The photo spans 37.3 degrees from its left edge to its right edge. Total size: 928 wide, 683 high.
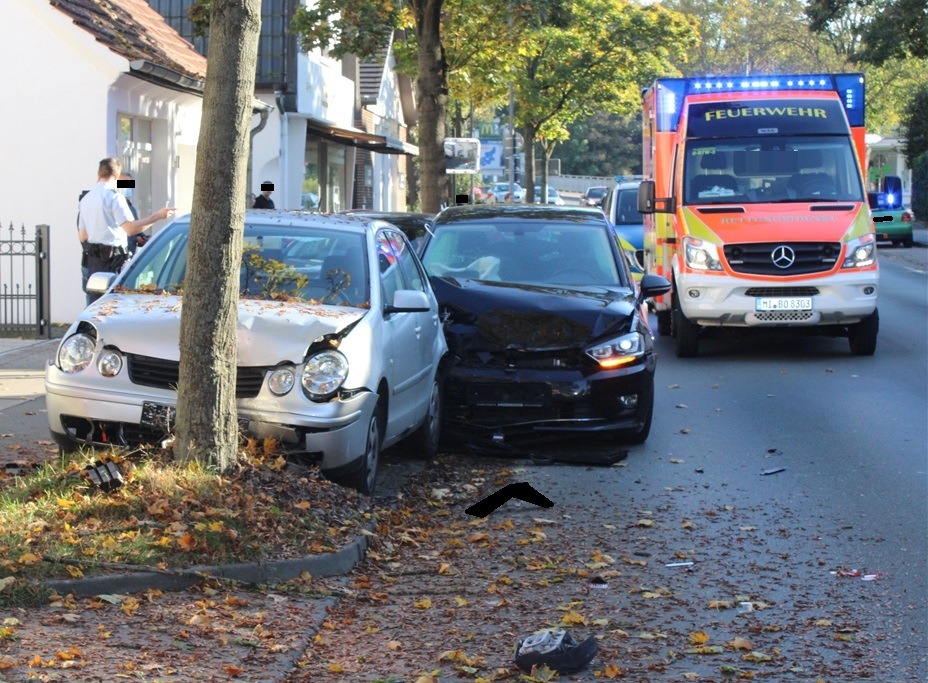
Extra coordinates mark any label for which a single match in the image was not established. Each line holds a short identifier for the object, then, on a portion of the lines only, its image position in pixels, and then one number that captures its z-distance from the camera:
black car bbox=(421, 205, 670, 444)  9.78
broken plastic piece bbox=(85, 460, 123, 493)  7.00
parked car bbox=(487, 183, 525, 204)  79.43
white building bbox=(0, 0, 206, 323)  17.67
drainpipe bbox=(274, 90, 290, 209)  28.14
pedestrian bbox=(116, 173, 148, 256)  15.47
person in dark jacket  20.61
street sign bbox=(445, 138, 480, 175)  29.87
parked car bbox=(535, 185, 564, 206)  75.06
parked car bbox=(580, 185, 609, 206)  71.49
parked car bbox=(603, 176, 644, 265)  24.11
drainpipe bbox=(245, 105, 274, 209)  23.38
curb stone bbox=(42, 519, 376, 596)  5.79
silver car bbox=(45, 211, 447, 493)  7.58
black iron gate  15.48
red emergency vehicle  14.91
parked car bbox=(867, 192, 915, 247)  40.06
